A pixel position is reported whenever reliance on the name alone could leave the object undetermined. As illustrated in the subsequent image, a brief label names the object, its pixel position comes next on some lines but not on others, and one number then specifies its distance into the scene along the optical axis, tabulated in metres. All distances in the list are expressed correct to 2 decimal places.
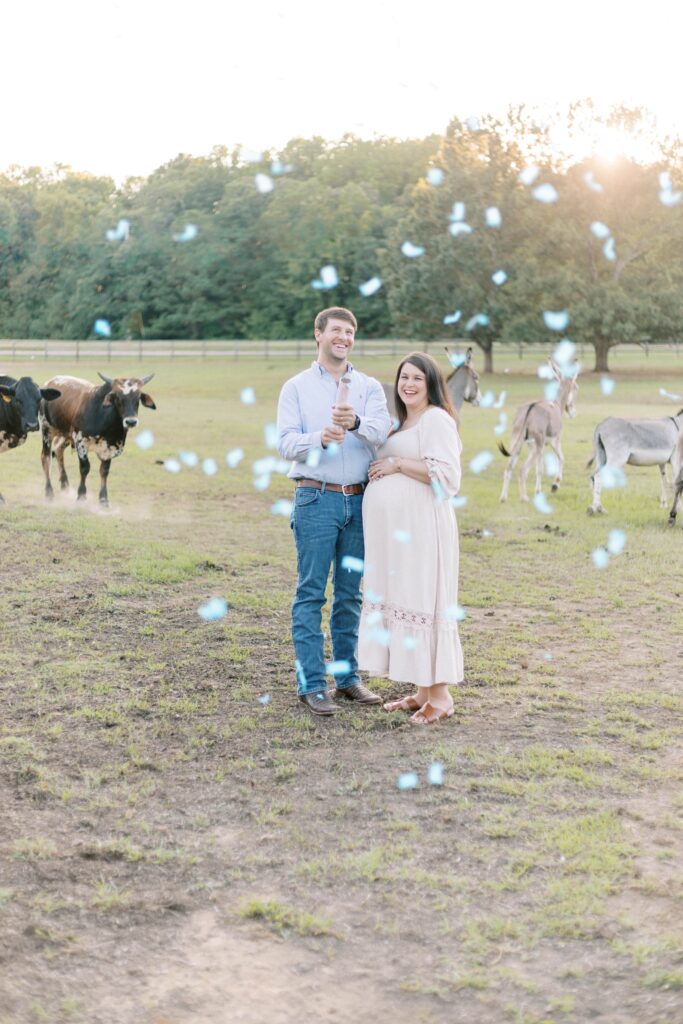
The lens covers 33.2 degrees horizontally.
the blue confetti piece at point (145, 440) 21.74
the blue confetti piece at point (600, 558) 11.23
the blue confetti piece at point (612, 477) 13.86
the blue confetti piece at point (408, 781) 5.50
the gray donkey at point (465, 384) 16.69
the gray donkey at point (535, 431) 14.96
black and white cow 14.38
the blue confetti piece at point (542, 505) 14.35
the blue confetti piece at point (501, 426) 24.95
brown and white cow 14.46
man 6.35
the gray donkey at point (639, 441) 13.40
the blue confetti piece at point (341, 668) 6.92
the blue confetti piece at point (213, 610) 8.98
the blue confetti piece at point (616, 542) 11.94
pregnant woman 6.20
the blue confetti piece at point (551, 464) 17.92
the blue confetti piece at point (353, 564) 6.56
